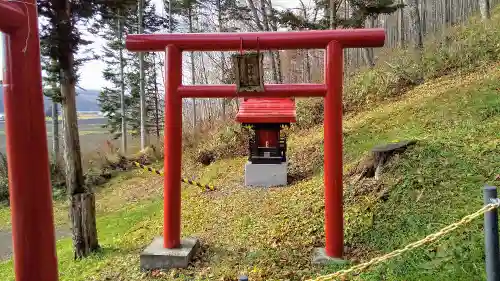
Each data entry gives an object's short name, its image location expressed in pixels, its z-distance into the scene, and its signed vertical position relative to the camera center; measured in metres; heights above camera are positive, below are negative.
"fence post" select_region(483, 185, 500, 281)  2.56 -0.80
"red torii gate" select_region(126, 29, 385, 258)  4.86 +0.44
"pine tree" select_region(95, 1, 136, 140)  24.03 +2.61
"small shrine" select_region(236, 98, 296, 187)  9.93 -0.46
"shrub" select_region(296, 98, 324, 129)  15.71 +0.32
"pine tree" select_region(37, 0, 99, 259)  5.91 +0.72
